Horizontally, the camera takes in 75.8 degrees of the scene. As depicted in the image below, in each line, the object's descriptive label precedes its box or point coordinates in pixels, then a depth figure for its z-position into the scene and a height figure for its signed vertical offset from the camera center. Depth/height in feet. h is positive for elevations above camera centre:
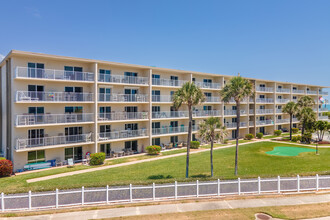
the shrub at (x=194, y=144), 113.28 -19.16
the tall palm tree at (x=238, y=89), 71.97 +6.72
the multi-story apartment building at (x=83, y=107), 74.79 +0.15
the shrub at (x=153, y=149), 98.11 -19.31
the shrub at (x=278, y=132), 157.99 -17.38
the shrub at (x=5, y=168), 67.05 -19.37
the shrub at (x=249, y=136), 141.59 -18.42
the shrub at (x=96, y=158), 81.15 -19.69
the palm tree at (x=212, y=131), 63.46 -6.79
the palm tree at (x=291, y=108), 136.87 +0.54
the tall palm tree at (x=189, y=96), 65.51 +3.86
